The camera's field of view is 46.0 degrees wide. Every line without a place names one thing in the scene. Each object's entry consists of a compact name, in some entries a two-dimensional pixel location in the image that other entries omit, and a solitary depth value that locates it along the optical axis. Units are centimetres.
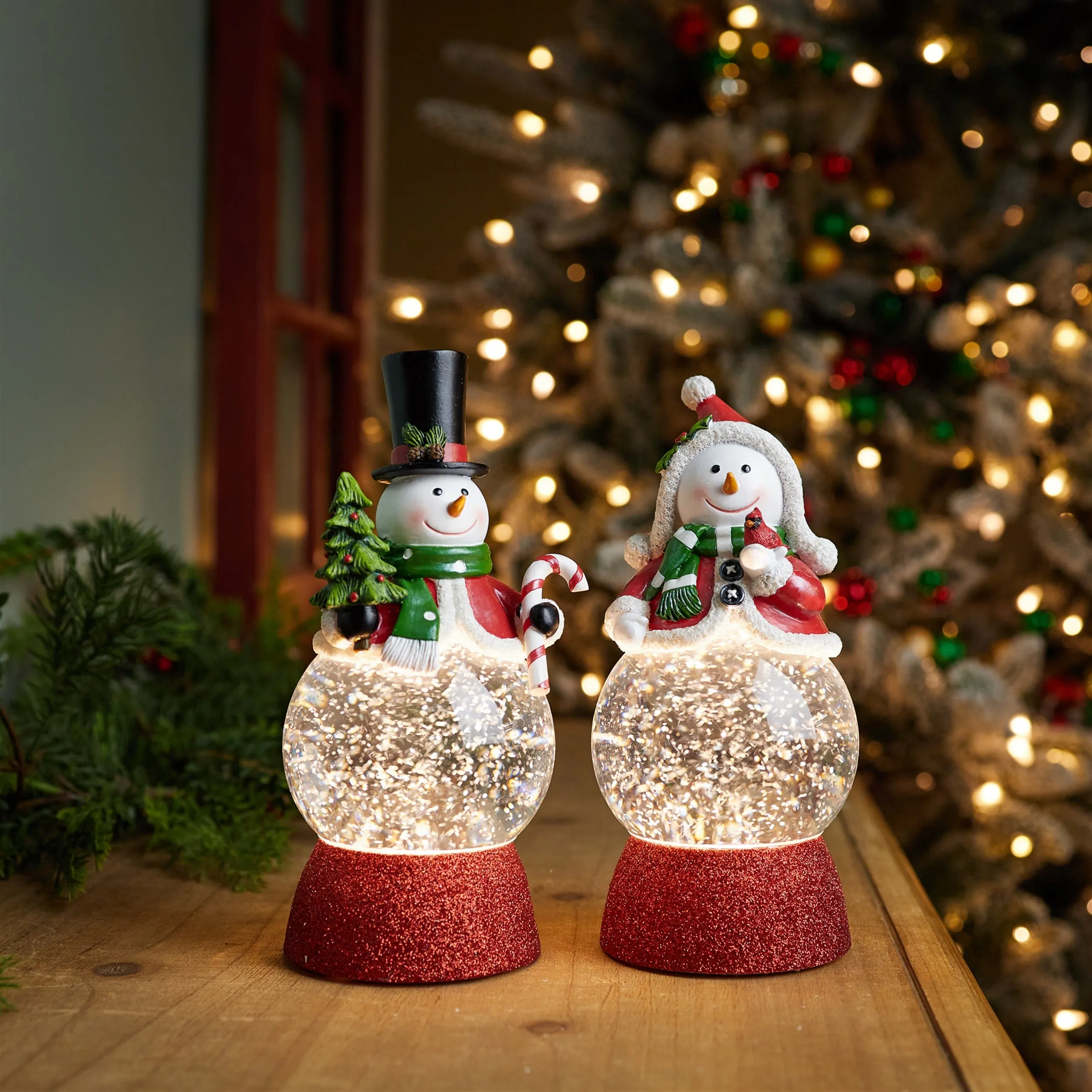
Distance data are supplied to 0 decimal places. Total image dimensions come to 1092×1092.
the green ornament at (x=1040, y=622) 182
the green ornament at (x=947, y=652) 176
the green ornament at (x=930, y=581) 176
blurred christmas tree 172
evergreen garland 109
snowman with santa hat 89
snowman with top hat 87
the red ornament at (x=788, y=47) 177
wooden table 72
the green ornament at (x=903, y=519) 177
